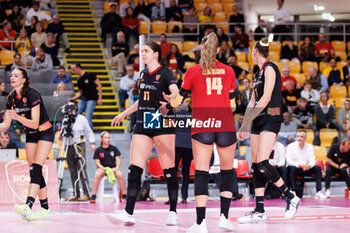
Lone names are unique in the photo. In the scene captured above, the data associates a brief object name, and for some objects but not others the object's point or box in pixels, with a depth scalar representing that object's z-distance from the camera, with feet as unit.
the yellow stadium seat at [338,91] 54.15
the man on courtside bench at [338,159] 40.47
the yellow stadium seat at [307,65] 59.00
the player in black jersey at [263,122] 22.56
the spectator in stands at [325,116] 47.65
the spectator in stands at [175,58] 53.01
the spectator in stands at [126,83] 49.19
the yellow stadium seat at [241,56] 58.95
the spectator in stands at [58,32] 57.11
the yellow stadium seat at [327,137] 46.98
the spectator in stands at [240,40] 60.18
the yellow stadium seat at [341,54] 62.59
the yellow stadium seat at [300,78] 56.80
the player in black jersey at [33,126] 23.54
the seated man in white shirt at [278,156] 39.96
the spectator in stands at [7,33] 55.01
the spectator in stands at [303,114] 48.80
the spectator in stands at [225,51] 54.80
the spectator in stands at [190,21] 60.85
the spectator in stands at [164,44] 55.21
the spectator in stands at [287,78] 52.56
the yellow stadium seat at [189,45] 59.67
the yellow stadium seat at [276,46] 61.72
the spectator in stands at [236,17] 63.83
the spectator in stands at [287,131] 43.91
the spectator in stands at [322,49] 60.44
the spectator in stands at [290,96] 51.27
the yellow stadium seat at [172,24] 60.96
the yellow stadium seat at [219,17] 66.54
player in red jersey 19.45
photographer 38.04
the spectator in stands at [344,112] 47.62
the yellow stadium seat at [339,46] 63.62
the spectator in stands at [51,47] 53.72
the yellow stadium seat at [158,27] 61.00
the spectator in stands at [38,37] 55.06
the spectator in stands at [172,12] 62.95
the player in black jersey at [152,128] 21.57
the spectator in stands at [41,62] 51.67
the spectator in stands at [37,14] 59.12
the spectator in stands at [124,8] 61.57
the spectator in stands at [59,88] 44.95
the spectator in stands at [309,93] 51.33
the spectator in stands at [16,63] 50.39
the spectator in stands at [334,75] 55.47
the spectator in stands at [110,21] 59.41
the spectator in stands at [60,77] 49.08
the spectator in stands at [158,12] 62.80
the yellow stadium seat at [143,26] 60.99
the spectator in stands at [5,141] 37.50
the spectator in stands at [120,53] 55.06
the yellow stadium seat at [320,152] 45.21
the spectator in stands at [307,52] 60.25
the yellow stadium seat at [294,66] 58.75
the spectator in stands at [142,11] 61.93
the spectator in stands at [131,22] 59.11
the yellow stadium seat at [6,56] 52.24
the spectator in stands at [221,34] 57.44
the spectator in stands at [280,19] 63.10
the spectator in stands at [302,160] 40.06
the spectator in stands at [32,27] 56.68
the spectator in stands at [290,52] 60.23
